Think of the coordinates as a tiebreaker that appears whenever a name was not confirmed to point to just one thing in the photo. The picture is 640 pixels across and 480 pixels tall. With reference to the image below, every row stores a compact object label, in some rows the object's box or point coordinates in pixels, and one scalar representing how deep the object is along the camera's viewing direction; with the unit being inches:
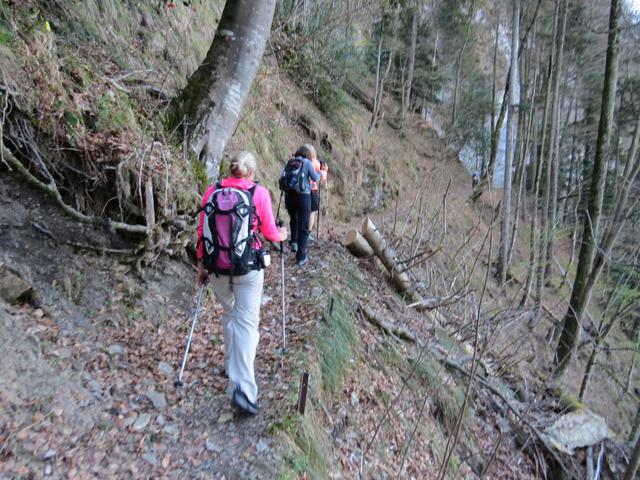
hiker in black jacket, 276.2
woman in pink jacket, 149.7
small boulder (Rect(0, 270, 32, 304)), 154.9
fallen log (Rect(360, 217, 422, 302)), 332.2
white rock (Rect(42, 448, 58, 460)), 116.3
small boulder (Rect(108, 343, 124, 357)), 168.1
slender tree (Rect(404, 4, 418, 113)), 834.8
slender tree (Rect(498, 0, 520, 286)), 605.3
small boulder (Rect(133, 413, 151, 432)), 141.3
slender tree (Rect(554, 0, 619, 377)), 354.9
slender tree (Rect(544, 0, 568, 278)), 573.9
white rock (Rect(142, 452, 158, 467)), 130.3
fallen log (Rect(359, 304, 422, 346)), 266.2
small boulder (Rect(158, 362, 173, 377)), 170.9
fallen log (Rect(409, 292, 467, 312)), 335.9
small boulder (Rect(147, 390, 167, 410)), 153.5
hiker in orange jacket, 288.3
